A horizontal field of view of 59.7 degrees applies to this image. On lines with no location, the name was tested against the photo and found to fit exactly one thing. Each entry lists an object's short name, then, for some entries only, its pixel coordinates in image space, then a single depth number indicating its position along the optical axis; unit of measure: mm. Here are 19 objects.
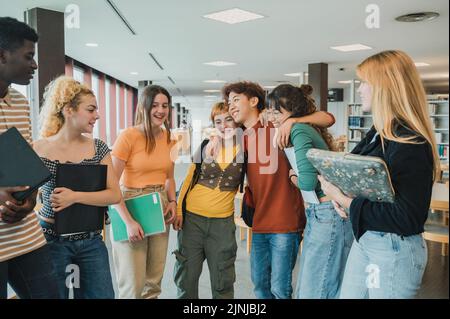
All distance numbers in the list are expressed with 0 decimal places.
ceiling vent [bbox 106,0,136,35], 3341
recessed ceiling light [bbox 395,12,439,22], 3905
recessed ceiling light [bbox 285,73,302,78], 7246
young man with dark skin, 1258
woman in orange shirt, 1976
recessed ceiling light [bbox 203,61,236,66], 5547
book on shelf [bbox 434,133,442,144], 7578
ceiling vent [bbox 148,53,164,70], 4773
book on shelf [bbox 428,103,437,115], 7321
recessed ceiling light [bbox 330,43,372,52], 5323
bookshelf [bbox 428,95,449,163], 7297
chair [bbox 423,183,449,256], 3016
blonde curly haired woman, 1559
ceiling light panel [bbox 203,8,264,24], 3914
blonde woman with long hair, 1152
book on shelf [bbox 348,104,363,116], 8318
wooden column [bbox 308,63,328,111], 6828
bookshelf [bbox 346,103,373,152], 7738
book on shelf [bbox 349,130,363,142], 7851
